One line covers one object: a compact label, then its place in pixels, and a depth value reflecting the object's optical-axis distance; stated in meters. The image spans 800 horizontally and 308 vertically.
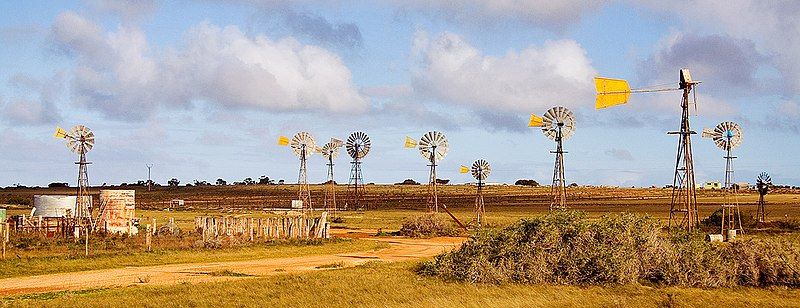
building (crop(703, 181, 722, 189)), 182.10
